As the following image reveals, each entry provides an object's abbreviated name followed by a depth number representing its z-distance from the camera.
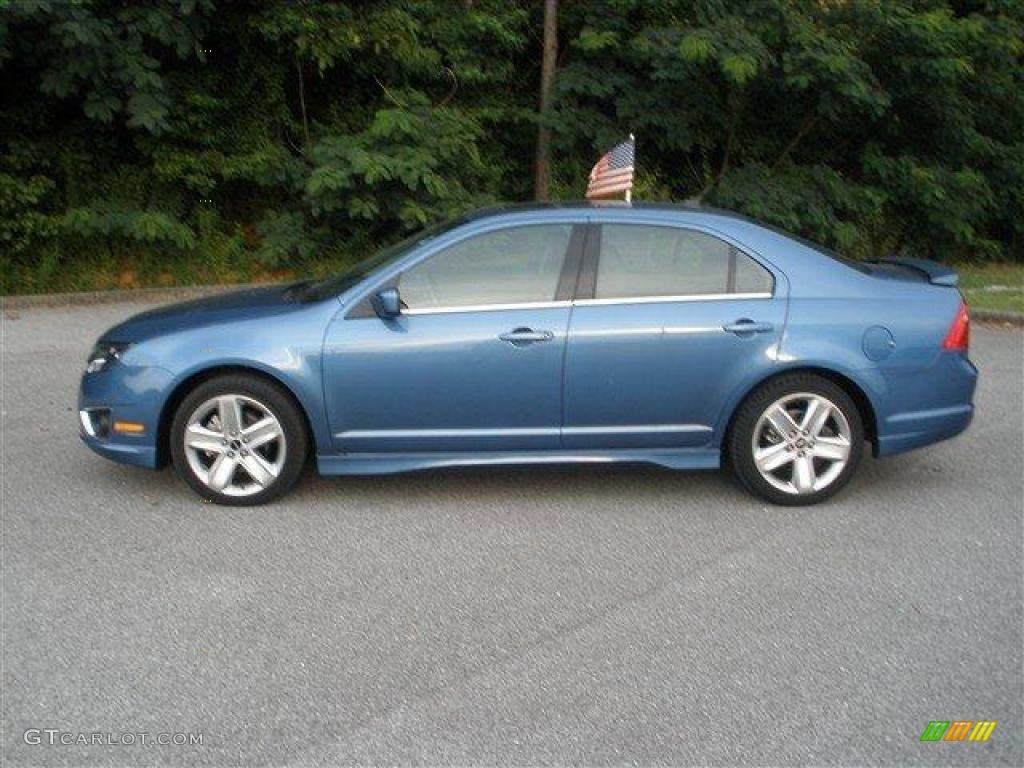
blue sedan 5.59
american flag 7.60
